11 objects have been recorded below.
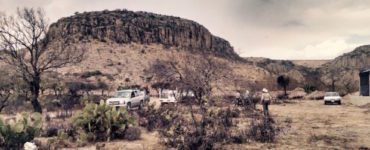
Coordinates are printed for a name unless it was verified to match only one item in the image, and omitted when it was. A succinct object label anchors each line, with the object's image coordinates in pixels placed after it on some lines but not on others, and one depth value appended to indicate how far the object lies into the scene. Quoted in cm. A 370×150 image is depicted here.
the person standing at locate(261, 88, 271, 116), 1636
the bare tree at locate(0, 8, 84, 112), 1741
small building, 3016
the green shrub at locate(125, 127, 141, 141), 1224
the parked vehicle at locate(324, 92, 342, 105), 3121
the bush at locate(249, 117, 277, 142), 1144
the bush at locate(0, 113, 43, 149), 955
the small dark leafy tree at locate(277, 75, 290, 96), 4856
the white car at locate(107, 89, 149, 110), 2159
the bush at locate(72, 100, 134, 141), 1196
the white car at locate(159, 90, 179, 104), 2638
